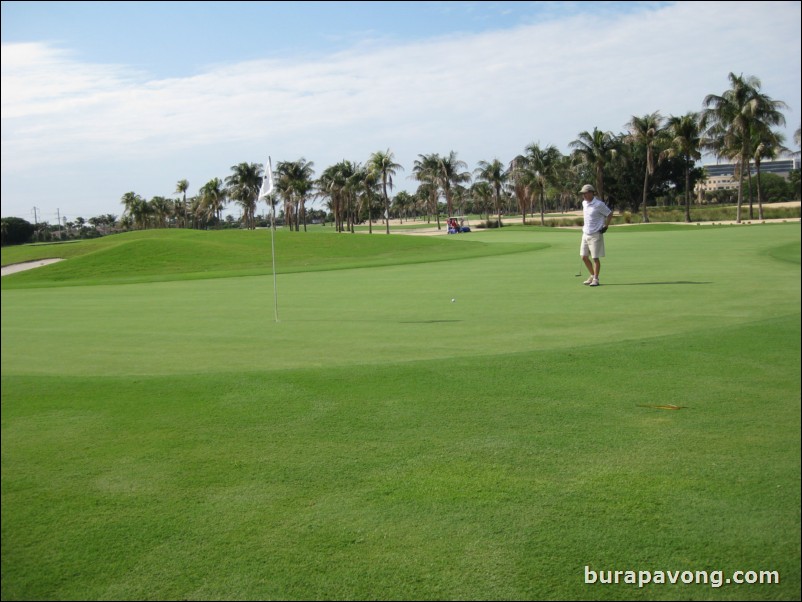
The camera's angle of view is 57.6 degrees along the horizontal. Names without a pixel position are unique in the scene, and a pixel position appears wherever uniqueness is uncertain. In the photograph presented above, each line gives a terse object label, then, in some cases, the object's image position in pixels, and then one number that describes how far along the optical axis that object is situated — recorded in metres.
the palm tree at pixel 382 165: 90.25
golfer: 11.03
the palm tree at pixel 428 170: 96.00
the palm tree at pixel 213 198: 91.75
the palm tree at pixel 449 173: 95.38
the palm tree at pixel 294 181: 102.56
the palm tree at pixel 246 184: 90.19
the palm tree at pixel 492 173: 95.44
